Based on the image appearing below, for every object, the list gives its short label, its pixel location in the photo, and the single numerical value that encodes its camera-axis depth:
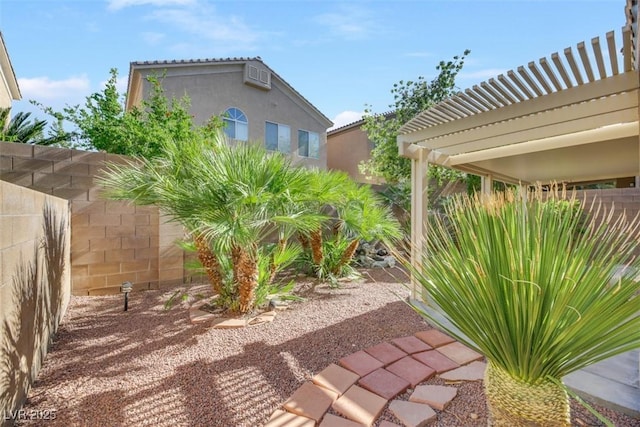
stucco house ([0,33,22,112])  11.09
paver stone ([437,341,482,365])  3.15
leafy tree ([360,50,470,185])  10.86
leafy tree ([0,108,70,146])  10.97
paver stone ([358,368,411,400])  2.60
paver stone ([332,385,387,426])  2.30
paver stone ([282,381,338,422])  2.34
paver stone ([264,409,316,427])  2.21
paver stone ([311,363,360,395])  2.65
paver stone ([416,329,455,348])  3.52
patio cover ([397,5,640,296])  2.66
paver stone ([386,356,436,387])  2.80
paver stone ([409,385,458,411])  2.45
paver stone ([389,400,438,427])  2.25
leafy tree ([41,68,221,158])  7.38
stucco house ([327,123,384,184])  18.83
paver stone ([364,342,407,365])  3.14
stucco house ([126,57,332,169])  12.66
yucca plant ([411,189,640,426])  1.52
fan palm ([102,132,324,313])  3.70
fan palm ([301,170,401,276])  5.82
